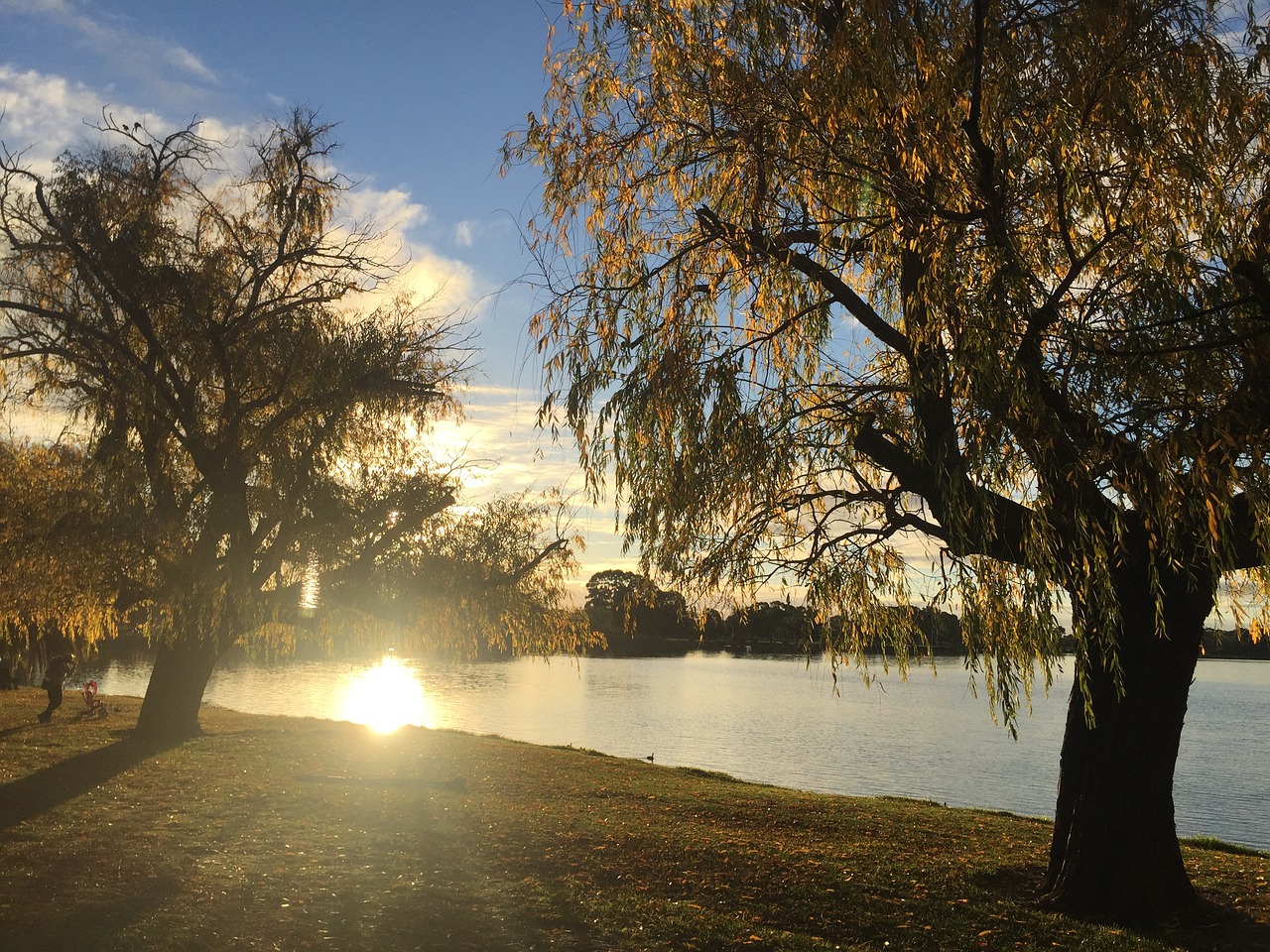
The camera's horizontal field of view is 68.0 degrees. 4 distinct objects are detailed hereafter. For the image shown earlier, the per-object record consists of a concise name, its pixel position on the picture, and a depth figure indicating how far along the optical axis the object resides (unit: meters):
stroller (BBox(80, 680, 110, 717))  19.69
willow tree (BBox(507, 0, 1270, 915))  6.34
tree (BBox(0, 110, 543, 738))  14.99
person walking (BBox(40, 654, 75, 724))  18.67
